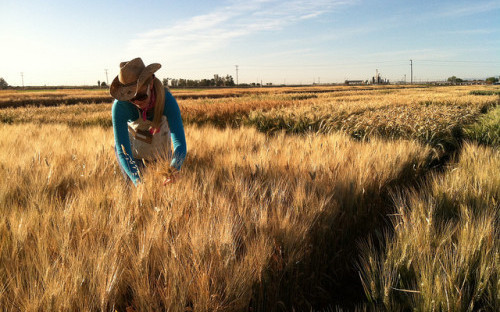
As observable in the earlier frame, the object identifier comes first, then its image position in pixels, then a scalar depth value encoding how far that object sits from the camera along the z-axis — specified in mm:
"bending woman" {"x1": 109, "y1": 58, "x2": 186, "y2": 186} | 1982
